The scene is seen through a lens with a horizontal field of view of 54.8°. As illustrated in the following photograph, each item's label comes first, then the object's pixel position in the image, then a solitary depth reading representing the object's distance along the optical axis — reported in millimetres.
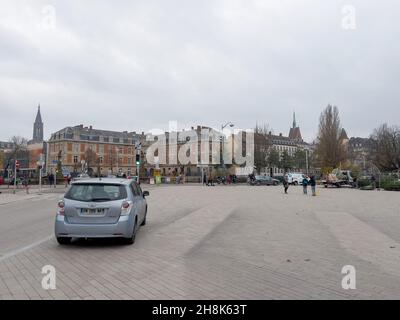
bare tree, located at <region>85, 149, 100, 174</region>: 96650
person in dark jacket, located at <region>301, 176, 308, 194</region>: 29031
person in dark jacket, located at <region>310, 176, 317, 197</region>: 27297
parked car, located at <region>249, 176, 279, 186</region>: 54281
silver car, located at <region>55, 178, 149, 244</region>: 8094
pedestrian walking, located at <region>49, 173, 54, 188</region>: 47269
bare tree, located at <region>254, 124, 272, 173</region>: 73500
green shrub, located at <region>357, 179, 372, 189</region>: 40031
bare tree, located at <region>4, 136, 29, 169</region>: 79688
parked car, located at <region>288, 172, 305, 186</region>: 55375
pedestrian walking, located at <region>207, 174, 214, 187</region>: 54353
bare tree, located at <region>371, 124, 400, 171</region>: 66375
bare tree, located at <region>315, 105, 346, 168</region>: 62688
